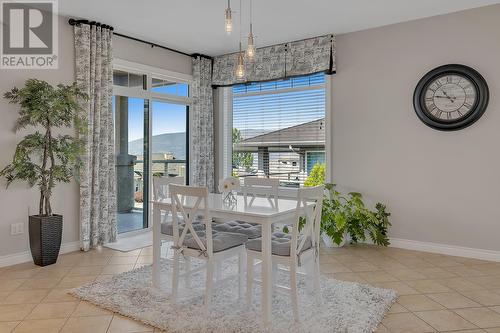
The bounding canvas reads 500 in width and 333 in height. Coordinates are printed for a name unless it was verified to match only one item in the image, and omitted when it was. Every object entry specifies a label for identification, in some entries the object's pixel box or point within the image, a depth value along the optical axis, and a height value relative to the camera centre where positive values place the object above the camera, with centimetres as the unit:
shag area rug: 246 -106
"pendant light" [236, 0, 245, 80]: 293 +73
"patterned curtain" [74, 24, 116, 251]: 429 +27
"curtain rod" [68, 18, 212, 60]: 423 +159
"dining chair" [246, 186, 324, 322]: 253 -61
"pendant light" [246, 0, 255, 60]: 268 +80
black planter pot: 376 -78
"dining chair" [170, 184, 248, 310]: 263 -60
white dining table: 252 -38
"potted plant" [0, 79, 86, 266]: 365 +10
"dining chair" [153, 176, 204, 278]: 318 -36
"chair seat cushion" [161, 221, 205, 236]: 318 -57
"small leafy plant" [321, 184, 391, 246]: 436 -70
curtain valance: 484 +137
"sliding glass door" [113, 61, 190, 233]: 496 +40
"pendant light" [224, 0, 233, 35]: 251 +95
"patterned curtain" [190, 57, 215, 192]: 579 +56
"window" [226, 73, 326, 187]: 519 +48
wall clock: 395 +69
